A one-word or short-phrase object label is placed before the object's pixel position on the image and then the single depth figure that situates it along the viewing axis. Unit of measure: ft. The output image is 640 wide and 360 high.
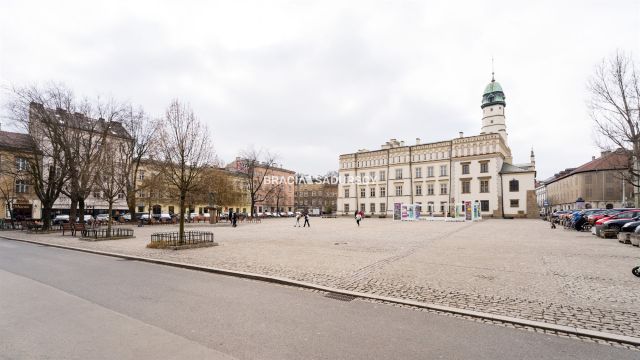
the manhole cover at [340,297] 23.72
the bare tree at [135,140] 112.16
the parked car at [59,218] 131.89
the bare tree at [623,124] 72.43
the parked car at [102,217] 157.01
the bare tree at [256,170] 197.88
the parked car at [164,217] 158.30
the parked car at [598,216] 83.55
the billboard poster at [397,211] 175.58
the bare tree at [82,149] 83.30
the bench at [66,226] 81.84
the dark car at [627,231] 54.90
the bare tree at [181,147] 55.42
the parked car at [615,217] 68.53
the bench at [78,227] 74.10
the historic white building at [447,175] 182.60
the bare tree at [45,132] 85.40
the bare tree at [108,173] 75.83
